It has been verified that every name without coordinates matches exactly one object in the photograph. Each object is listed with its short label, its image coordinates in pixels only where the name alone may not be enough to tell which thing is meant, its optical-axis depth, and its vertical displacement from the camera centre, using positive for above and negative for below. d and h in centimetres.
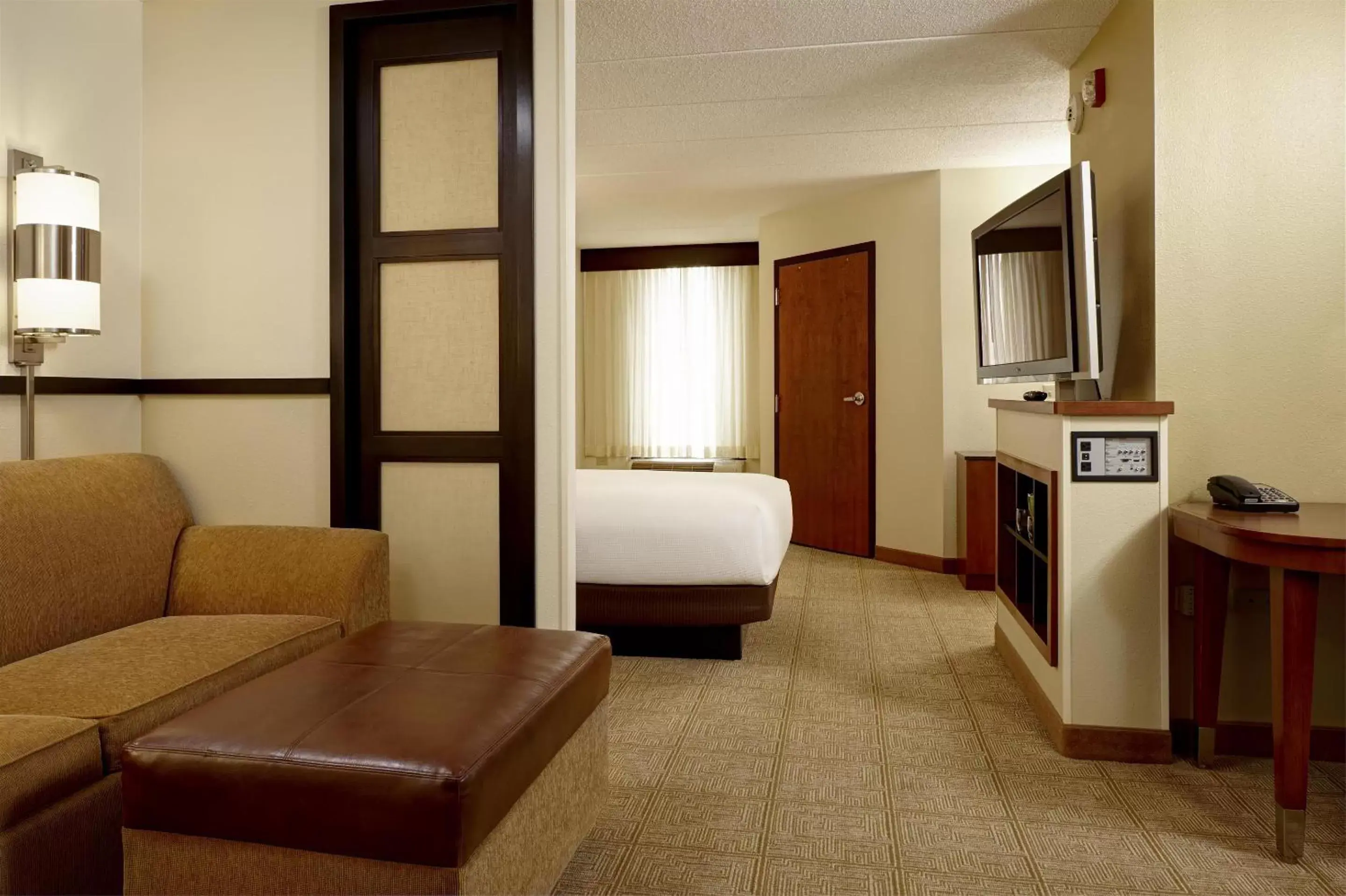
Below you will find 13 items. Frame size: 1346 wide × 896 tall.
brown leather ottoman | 126 -55
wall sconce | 221 +46
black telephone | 223 -20
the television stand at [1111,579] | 244 -45
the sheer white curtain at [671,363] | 759 +56
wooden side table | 189 -44
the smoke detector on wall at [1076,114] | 330 +119
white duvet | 328 -44
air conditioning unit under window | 722 -34
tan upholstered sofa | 142 -48
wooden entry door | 579 +21
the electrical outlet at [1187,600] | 253 -52
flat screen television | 256 +46
